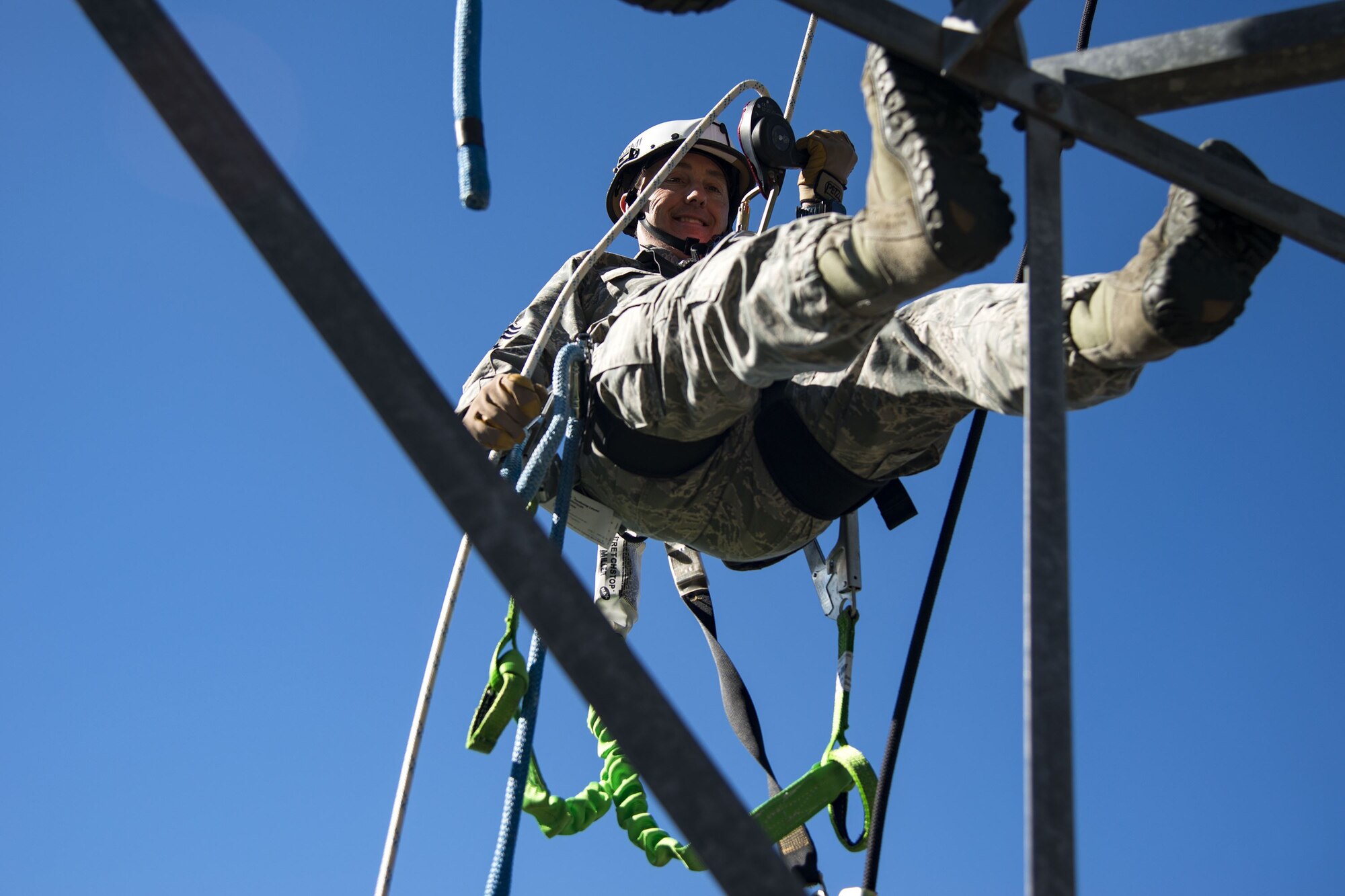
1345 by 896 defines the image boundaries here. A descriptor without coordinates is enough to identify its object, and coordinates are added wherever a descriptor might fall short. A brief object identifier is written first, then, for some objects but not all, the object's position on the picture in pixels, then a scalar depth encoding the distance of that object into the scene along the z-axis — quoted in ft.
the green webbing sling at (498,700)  9.77
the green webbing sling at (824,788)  11.56
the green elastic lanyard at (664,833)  11.47
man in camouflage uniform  6.88
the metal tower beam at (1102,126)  6.41
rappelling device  12.96
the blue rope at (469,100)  7.84
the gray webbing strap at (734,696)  12.13
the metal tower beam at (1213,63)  6.41
